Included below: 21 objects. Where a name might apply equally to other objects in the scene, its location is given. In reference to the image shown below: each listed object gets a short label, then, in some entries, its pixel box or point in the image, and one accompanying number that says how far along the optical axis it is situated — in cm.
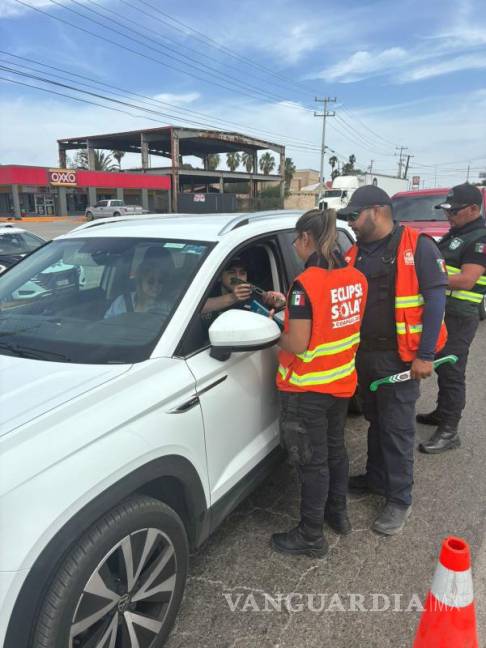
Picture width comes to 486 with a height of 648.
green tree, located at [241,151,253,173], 8155
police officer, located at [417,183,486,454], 354
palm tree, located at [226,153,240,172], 8175
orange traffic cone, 171
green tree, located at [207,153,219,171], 7300
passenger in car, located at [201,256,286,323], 269
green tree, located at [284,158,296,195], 8419
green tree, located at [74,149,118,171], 6575
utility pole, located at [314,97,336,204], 4662
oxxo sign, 4572
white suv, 143
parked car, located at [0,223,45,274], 847
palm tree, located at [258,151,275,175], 9058
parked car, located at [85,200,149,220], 4159
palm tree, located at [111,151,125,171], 7120
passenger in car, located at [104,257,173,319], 231
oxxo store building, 4431
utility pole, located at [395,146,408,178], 8842
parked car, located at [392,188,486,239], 938
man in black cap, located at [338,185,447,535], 268
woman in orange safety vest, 229
